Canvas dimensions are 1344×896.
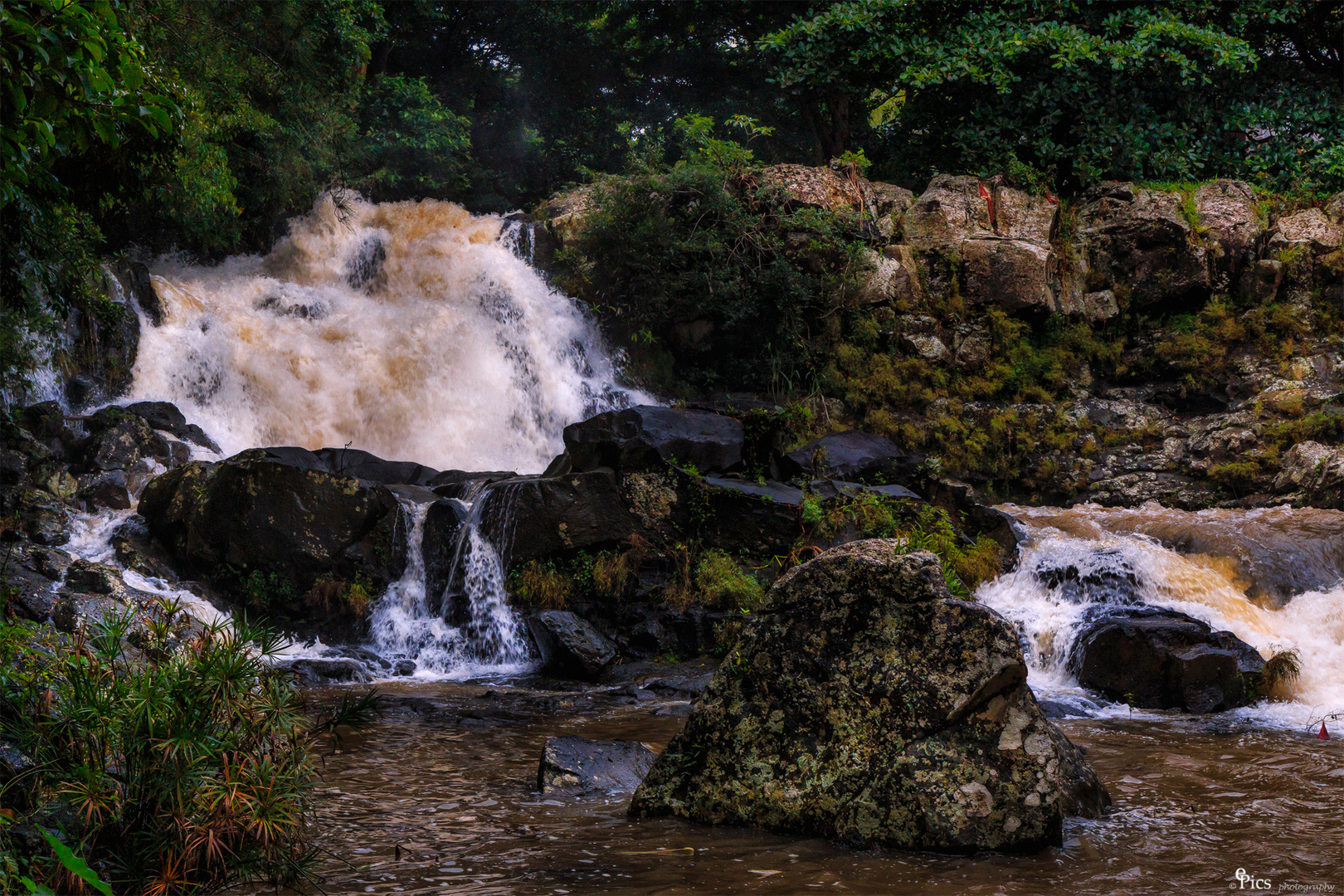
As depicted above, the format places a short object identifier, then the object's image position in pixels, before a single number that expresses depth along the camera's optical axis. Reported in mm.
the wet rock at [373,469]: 12937
